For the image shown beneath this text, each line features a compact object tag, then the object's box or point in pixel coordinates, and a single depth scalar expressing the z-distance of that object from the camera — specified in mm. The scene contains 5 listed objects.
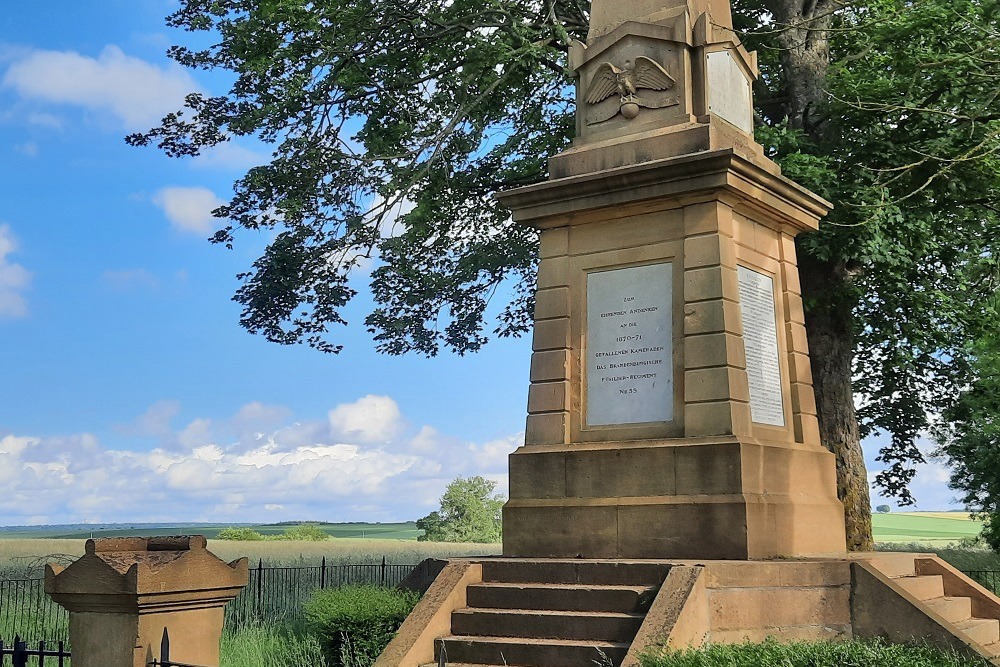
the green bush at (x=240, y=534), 44119
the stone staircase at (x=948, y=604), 12344
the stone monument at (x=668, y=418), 10977
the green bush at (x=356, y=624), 13141
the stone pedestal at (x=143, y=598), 6512
